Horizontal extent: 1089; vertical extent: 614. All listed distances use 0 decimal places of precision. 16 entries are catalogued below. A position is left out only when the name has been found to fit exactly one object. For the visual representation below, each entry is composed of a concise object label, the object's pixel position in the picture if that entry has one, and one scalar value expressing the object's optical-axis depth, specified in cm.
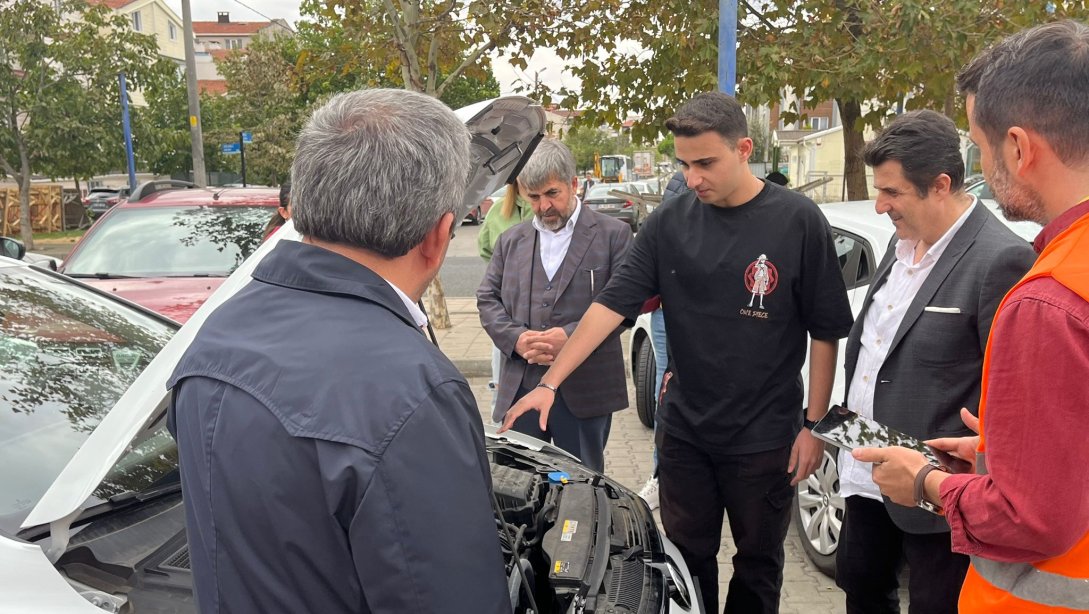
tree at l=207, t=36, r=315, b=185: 3034
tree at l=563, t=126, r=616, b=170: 7244
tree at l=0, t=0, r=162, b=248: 1658
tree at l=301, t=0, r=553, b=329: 803
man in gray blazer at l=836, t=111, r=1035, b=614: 229
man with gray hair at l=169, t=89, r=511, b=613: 115
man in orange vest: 129
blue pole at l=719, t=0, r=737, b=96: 607
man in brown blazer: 356
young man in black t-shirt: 272
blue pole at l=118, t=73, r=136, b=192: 1786
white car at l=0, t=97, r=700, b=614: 170
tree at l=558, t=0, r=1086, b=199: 724
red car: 571
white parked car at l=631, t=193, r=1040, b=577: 376
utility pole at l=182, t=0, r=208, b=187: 1589
